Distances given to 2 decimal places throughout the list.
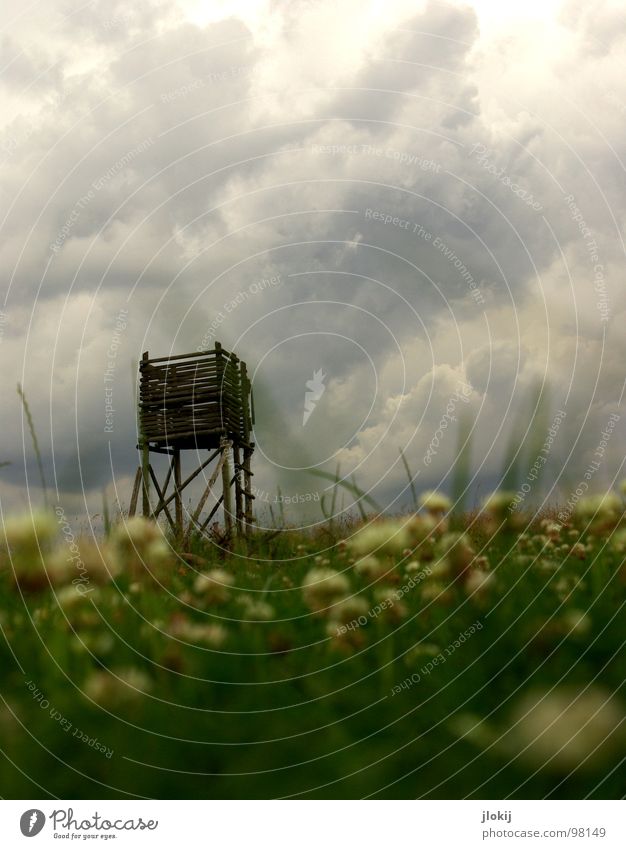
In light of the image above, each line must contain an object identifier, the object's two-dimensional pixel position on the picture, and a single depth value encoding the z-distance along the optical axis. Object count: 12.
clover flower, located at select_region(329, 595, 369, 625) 2.34
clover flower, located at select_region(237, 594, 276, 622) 2.41
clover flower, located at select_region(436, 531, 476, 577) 2.73
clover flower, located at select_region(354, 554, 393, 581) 3.06
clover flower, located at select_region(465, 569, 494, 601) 2.46
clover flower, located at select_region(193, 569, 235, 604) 2.82
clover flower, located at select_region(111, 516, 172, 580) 3.10
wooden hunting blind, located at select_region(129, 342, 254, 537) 13.60
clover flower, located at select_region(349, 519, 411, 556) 3.22
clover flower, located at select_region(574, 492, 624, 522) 3.65
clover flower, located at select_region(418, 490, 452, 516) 3.30
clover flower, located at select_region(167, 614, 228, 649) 2.12
